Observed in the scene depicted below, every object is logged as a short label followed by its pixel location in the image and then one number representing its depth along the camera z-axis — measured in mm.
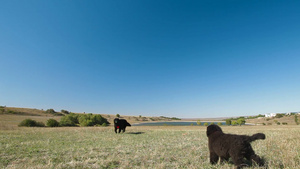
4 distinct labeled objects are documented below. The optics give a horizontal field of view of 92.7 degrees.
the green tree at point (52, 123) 36081
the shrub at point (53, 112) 91525
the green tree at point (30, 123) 31528
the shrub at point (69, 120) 44356
